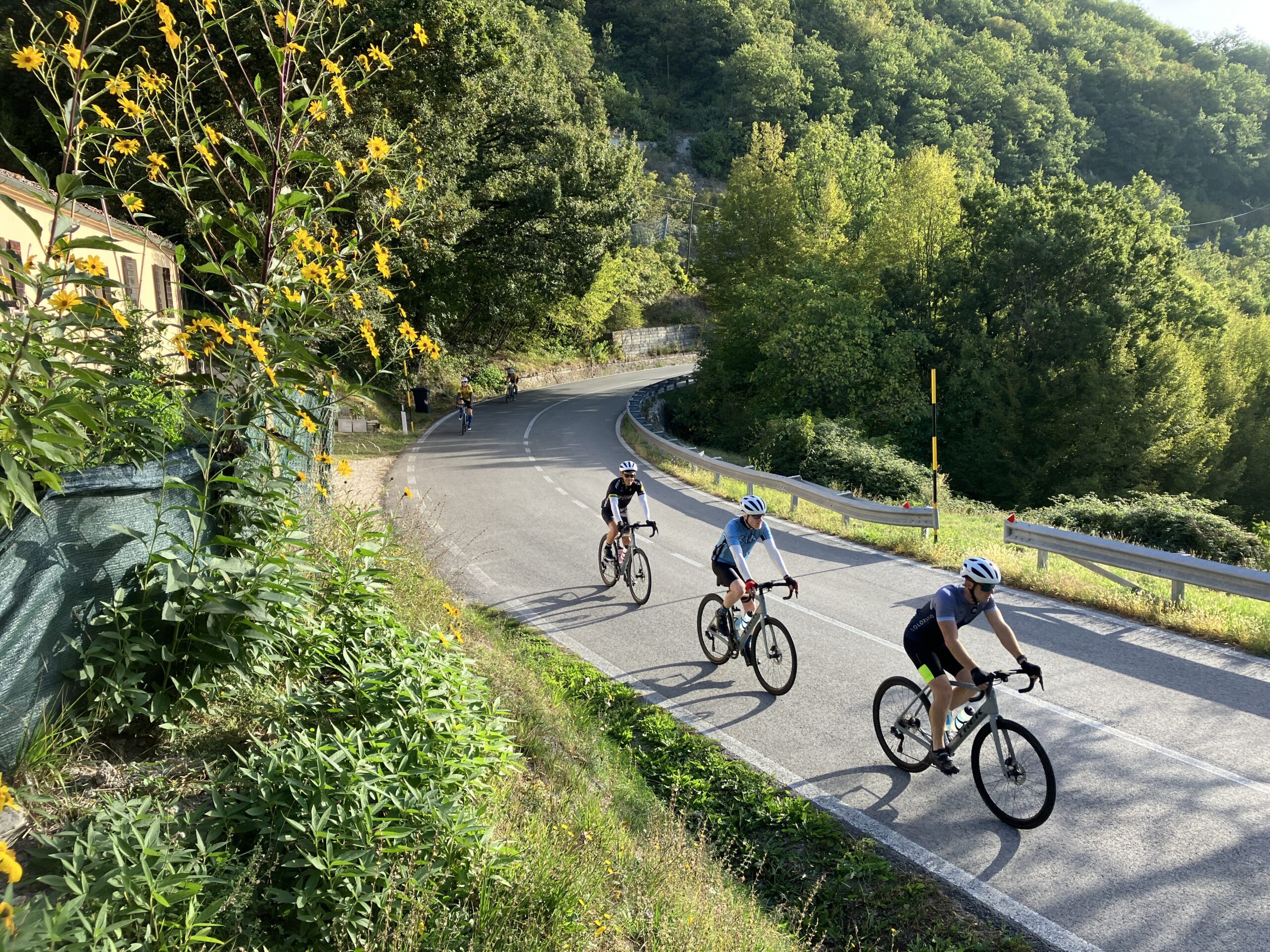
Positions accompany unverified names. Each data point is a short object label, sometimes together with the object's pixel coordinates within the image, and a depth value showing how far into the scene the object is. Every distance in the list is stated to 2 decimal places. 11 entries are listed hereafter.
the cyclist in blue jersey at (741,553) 8.16
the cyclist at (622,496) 11.09
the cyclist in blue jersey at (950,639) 5.94
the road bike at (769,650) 7.98
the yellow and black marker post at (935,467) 13.10
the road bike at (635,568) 10.95
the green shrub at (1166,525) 14.49
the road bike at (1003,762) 5.74
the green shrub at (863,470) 20.73
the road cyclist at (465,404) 28.59
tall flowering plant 3.50
